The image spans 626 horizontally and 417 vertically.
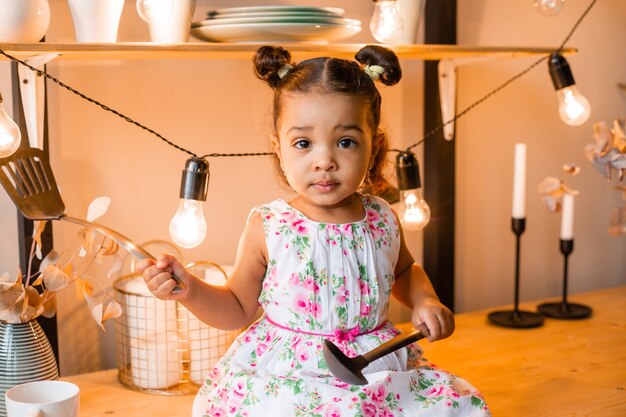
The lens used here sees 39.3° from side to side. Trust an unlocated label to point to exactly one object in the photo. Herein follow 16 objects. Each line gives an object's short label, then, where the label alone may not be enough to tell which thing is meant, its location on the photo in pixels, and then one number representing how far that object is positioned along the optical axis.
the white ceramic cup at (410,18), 1.48
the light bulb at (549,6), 1.50
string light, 1.25
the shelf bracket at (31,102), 1.27
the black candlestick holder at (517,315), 1.74
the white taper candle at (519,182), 1.73
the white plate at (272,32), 1.26
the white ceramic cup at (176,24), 1.28
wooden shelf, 1.19
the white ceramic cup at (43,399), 1.11
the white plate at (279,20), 1.26
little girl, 1.12
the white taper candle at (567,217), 1.80
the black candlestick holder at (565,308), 1.79
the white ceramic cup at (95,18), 1.24
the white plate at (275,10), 1.26
